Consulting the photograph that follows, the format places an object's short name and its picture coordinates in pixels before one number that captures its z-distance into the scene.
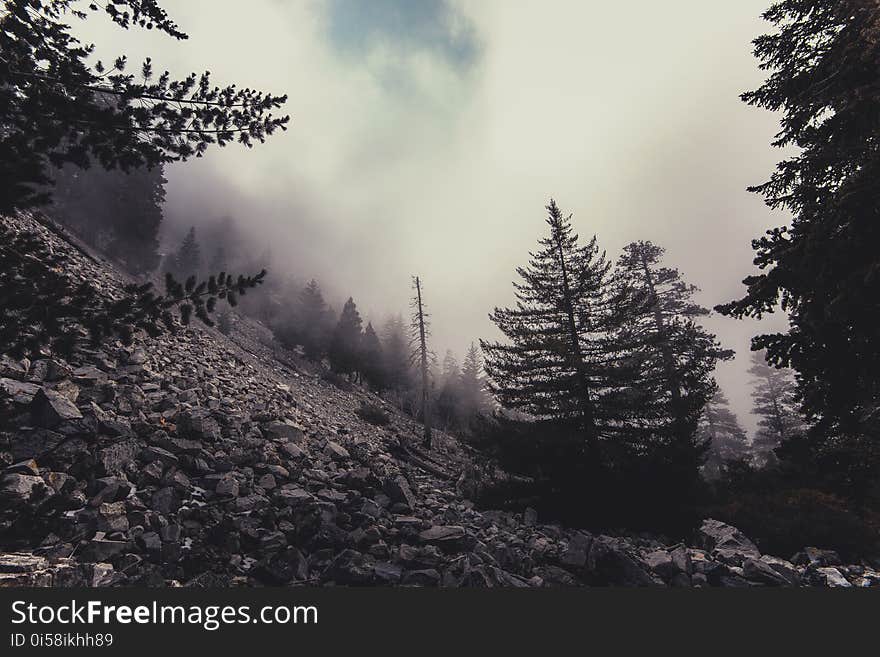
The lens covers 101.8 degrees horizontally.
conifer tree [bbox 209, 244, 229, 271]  73.06
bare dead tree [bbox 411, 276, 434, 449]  27.09
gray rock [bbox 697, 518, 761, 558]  8.98
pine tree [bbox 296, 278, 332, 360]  50.12
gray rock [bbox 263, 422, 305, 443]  10.49
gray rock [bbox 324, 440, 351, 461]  10.95
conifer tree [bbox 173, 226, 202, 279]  59.66
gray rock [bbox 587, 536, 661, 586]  6.43
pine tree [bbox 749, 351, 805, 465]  36.16
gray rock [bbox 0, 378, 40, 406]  6.93
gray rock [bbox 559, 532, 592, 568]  6.92
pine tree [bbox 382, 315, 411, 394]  54.53
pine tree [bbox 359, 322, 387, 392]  49.75
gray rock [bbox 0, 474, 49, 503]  5.09
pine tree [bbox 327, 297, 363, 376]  46.56
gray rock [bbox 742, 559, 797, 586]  6.94
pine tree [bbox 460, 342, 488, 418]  59.66
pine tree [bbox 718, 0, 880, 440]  5.08
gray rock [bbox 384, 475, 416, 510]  8.79
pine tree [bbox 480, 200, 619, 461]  12.35
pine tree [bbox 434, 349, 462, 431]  54.40
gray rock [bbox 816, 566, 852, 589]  7.40
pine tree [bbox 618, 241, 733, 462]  12.07
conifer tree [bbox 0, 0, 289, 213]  4.03
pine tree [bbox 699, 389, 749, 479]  40.34
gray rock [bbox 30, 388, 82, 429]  6.77
